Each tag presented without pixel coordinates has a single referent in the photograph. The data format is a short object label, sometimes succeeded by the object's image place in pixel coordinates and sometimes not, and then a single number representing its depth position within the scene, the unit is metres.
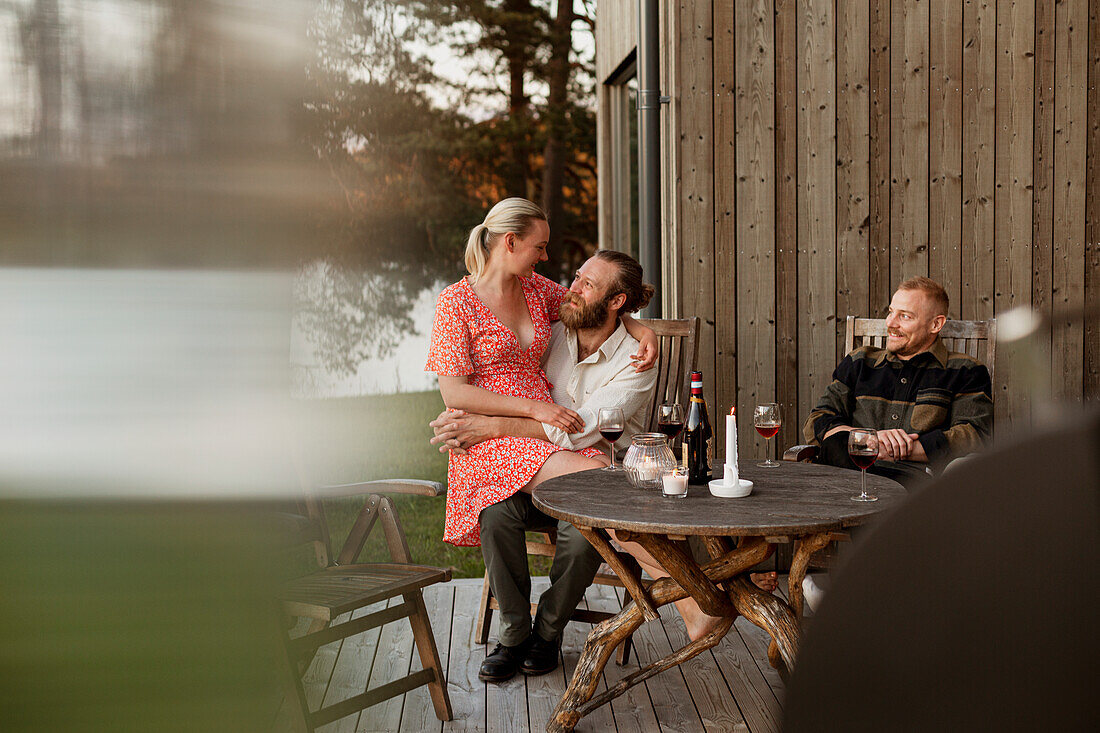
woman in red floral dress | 2.58
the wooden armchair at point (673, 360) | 3.13
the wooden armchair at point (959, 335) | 3.06
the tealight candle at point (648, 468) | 2.21
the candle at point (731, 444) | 2.18
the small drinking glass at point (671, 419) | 2.33
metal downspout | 3.41
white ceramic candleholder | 2.12
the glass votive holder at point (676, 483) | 2.11
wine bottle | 2.29
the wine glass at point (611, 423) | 2.40
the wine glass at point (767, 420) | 2.46
